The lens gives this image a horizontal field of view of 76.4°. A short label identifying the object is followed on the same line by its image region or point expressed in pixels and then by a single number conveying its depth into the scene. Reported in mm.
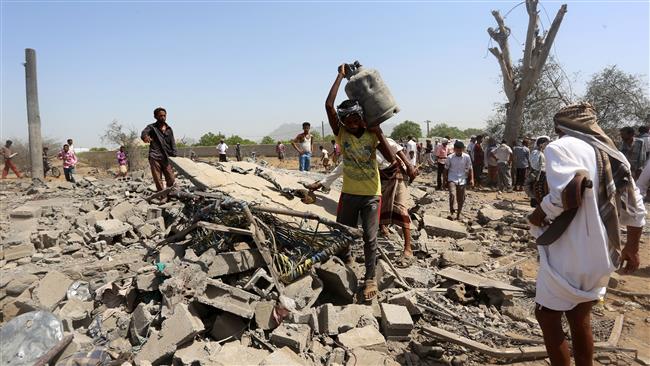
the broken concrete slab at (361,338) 3166
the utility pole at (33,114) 14773
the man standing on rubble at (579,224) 2219
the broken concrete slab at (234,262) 3498
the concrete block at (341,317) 3311
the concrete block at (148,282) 3422
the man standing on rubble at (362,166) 3891
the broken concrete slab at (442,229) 6828
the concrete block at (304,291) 3588
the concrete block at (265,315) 3227
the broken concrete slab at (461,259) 5195
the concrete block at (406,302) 3707
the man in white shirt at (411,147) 12755
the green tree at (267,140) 44091
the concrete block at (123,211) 6746
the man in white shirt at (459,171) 8070
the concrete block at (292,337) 3006
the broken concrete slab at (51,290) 3727
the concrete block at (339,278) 3852
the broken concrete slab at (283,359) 2720
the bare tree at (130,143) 20308
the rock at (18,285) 4254
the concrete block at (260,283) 3447
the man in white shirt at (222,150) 17425
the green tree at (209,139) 42562
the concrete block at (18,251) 5422
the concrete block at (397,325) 3377
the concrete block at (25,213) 7304
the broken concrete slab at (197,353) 2753
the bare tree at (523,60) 16875
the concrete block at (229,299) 3181
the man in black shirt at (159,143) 7125
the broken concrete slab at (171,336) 2824
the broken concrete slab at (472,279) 4180
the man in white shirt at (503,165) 13656
